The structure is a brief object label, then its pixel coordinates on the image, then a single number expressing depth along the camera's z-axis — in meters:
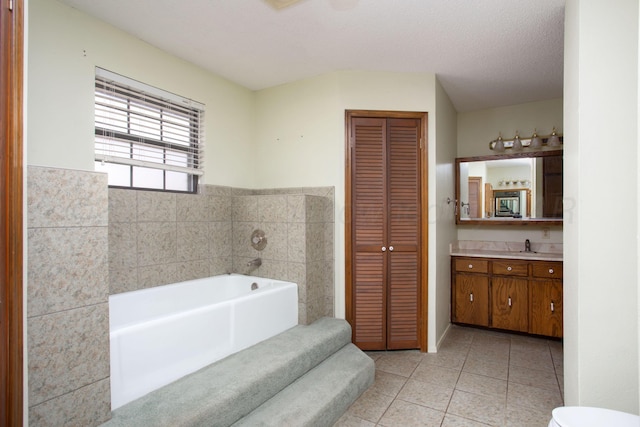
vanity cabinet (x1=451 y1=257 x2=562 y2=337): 3.33
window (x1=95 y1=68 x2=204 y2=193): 2.33
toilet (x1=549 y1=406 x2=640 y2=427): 1.31
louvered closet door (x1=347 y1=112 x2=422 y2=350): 3.06
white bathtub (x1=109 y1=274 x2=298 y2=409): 1.66
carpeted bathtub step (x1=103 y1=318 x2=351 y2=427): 1.53
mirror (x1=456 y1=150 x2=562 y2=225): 3.69
